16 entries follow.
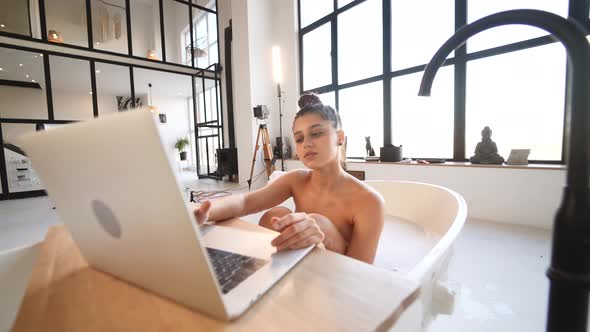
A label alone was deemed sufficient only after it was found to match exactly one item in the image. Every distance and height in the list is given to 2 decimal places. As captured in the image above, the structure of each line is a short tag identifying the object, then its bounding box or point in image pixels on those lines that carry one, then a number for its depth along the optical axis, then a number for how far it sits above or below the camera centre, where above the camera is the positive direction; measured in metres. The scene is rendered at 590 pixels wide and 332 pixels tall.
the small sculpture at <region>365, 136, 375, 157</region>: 3.68 +0.02
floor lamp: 4.05 +1.35
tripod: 4.27 +0.02
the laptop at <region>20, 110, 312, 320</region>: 0.25 -0.08
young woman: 0.79 -0.18
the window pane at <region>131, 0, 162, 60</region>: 5.46 +2.99
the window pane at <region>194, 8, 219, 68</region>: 6.20 +2.98
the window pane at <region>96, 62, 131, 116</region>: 5.44 +1.89
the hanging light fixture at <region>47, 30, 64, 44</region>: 4.33 +2.14
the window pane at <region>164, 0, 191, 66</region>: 6.57 +3.37
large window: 2.43 +0.88
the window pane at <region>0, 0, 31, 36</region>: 4.06 +2.38
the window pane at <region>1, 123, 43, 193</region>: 4.09 -0.17
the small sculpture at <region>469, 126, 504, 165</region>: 2.51 -0.05
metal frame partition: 4.07 +1.87
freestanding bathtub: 0.47 -0.32
